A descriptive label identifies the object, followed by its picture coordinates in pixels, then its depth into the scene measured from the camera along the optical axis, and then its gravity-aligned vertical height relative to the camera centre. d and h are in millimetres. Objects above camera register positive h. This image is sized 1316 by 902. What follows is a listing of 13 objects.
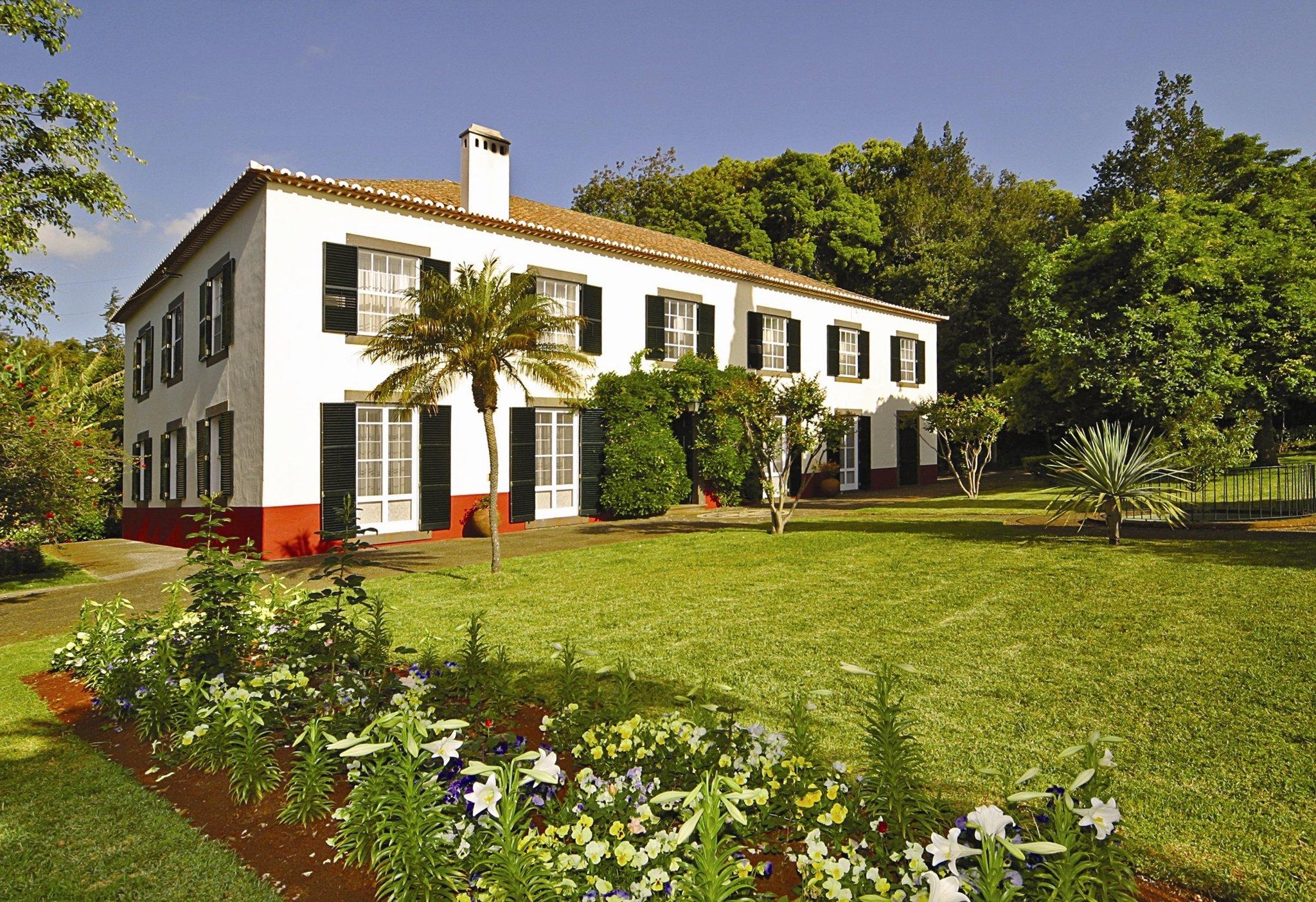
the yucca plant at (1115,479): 10086 -216
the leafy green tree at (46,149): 11914 +5488
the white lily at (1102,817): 2238 -1099
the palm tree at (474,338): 9961 +1791
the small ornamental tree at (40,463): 10625 +68
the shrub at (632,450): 17375 +374
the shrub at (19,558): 13828 -1737
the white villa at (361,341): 13219 +2897
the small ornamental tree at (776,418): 13148 +860
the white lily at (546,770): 2613 -1143
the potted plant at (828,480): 23109 -488
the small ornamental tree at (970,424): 19641 +1104
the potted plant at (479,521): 15262 -1159
